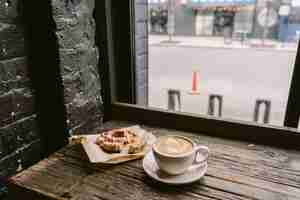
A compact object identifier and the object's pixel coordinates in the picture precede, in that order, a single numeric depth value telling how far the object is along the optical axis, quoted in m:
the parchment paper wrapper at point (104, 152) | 0.70
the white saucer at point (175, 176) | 0.60
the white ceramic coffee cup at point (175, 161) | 0.59
